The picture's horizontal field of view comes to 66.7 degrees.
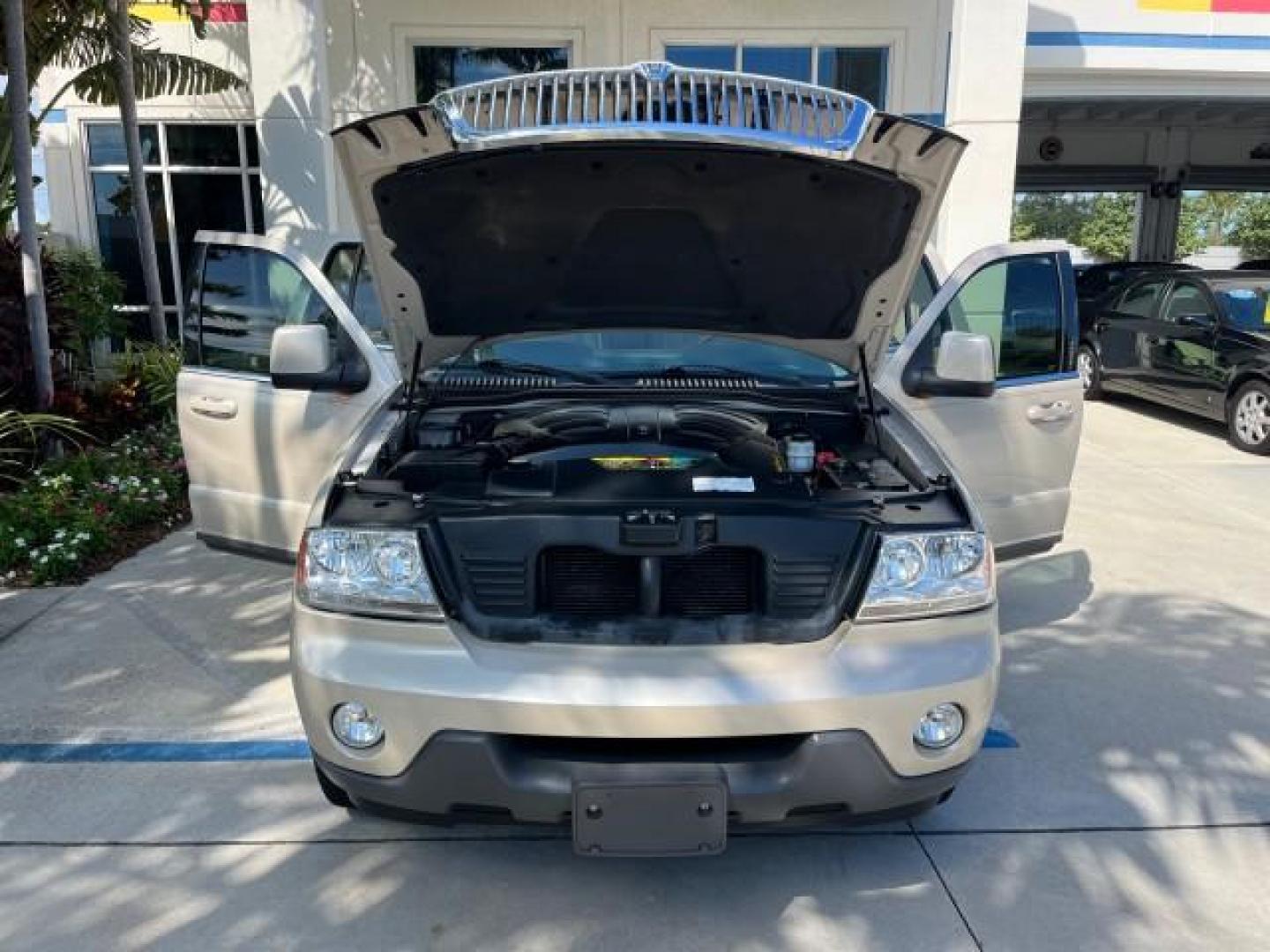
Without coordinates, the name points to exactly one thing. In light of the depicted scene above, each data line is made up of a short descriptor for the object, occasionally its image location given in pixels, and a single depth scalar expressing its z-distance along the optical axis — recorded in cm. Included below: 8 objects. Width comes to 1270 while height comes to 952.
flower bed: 541
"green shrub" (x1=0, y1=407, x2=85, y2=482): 661
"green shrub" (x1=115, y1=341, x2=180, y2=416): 852
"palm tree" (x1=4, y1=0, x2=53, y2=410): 665
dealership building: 919
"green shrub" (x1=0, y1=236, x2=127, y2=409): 739
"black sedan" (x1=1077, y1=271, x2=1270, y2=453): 863
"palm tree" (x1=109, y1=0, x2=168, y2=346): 829
